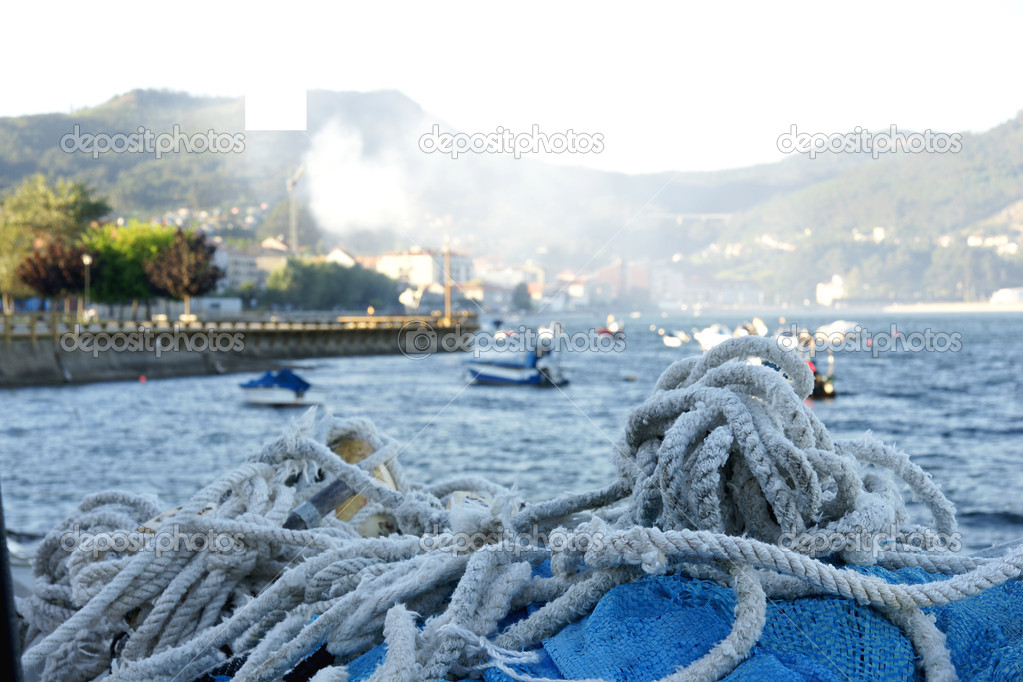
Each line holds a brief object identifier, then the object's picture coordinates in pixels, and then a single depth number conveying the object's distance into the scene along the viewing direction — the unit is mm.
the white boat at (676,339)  74750
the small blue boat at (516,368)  42875
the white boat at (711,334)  40519
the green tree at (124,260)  64438
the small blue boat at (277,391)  34094
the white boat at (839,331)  58875
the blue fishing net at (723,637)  1652
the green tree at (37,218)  63500
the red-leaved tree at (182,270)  65125
